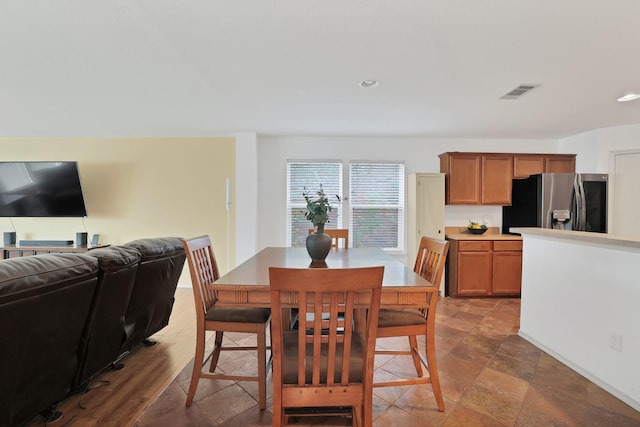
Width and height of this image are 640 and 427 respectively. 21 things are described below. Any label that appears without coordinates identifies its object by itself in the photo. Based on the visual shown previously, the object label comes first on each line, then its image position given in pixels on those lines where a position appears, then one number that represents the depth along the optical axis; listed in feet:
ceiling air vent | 8.80
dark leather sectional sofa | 4.42
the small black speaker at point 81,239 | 14.47
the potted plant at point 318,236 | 6.90
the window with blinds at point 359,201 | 15.44
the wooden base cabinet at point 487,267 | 13.62
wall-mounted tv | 14.03
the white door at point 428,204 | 14.20
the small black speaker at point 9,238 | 14.39
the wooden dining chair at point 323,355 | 3.81
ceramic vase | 6.89
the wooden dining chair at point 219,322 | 5.95
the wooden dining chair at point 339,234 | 10.40
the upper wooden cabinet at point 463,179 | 14.49
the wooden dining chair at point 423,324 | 5.86
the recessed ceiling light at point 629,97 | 9.39
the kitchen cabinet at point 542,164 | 14.46
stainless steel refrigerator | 13.03
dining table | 4.99
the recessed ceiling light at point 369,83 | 8.52
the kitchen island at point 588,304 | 6.35
